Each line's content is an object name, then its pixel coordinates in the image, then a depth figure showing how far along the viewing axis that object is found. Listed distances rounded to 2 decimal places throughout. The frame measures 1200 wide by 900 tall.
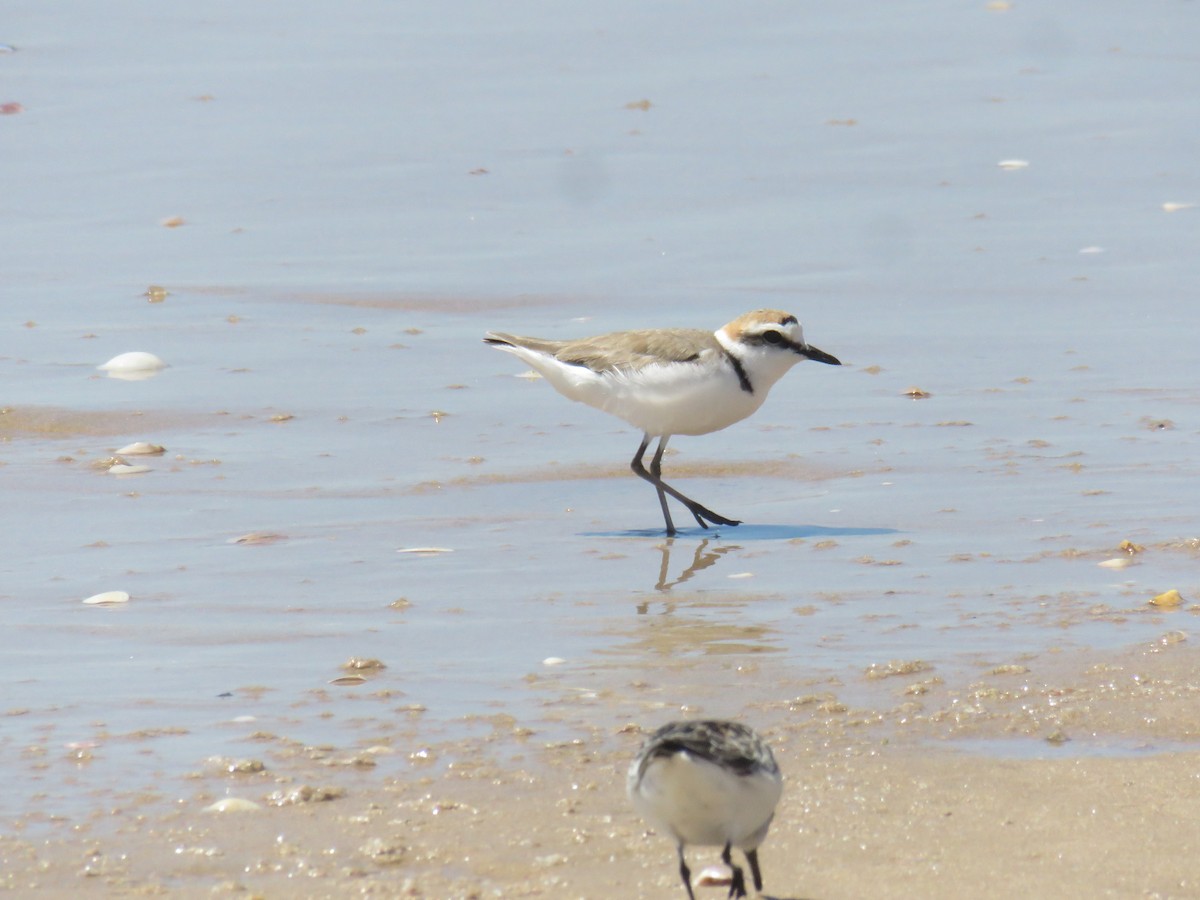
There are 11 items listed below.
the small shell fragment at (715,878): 7.13
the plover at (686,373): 14.37
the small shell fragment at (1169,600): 10.52
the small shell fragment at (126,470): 14.46
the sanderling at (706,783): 6.27
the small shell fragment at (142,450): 14.93
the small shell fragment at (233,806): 7.76
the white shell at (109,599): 11.12
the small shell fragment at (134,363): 17.33
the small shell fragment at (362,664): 9.84
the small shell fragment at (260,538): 12.64
